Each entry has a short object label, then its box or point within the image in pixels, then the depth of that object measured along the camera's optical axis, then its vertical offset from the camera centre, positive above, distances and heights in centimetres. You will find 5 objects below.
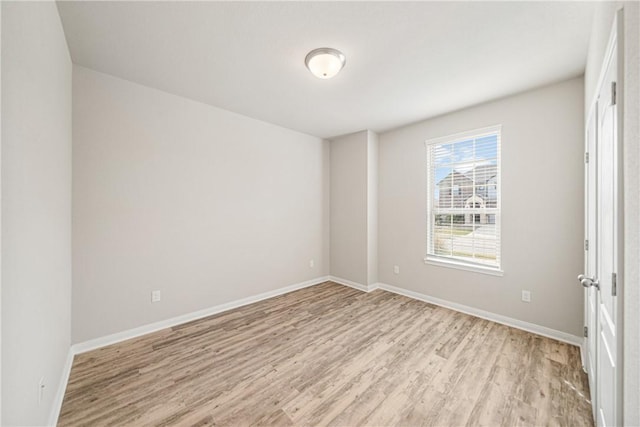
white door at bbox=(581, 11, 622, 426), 106 -21
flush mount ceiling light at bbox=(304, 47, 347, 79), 214 +131
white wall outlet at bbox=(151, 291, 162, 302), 287 -96
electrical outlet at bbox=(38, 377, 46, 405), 139 -99
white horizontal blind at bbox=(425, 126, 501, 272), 322 +17
